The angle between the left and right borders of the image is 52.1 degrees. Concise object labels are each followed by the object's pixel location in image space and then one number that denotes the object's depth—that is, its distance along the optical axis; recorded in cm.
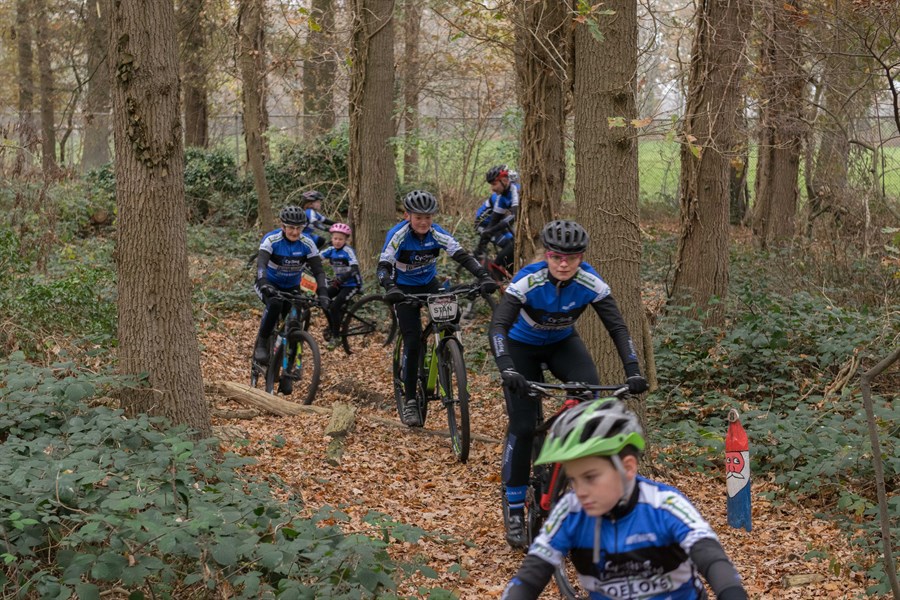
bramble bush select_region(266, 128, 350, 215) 2222
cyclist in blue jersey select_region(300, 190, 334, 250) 1511
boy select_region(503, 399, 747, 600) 274
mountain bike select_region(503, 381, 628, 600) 543
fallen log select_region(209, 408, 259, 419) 911
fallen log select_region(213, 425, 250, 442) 755
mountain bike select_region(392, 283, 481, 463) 827
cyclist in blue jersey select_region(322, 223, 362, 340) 1327
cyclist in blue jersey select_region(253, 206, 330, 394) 1045
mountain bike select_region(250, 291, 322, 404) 1053
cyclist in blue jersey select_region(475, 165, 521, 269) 1493
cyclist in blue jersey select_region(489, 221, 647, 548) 578
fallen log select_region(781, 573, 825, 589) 589
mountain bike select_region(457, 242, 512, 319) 1497
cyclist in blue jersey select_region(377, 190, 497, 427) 888
